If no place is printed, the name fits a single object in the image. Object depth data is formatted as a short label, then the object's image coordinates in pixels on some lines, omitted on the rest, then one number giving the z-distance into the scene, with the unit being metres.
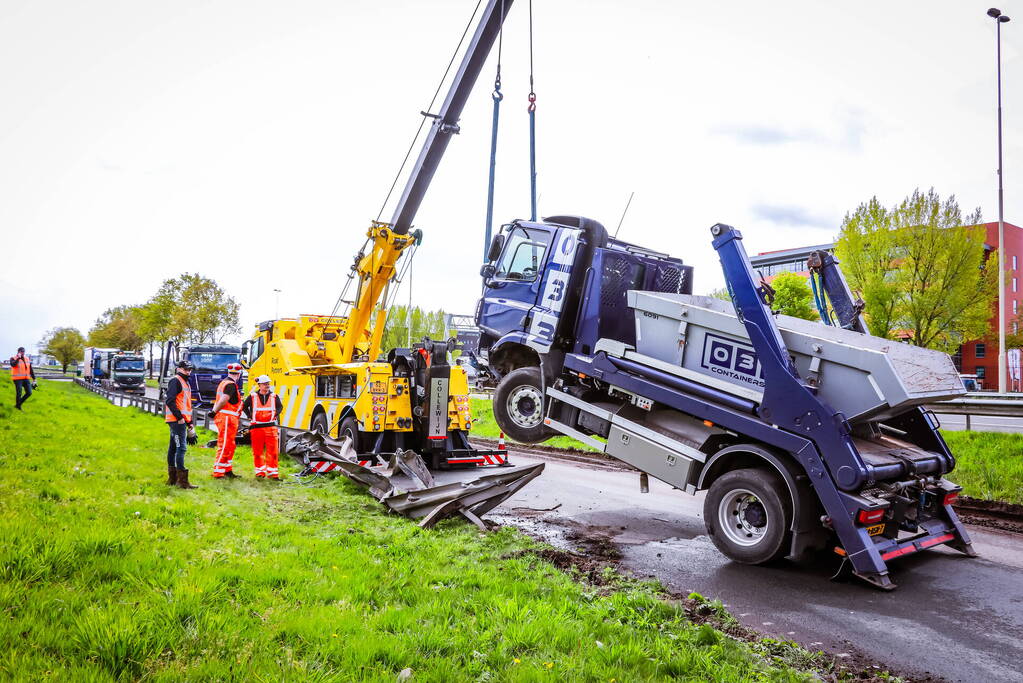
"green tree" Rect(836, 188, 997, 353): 22.95
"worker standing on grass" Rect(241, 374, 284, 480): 9.92
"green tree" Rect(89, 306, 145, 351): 57.34
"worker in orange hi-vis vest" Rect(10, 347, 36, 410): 17.09
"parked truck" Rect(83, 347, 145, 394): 35.97
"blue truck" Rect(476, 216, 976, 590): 5.66
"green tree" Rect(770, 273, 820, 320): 34.06
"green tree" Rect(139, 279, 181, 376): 40.28
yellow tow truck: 10.15
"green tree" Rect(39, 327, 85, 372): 77.62
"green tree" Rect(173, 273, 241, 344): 39.75
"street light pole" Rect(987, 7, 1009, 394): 19.38
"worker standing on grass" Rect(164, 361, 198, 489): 8.46
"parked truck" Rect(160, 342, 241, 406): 23.38
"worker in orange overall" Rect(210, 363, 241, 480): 9.66
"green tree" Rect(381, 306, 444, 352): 52.72
